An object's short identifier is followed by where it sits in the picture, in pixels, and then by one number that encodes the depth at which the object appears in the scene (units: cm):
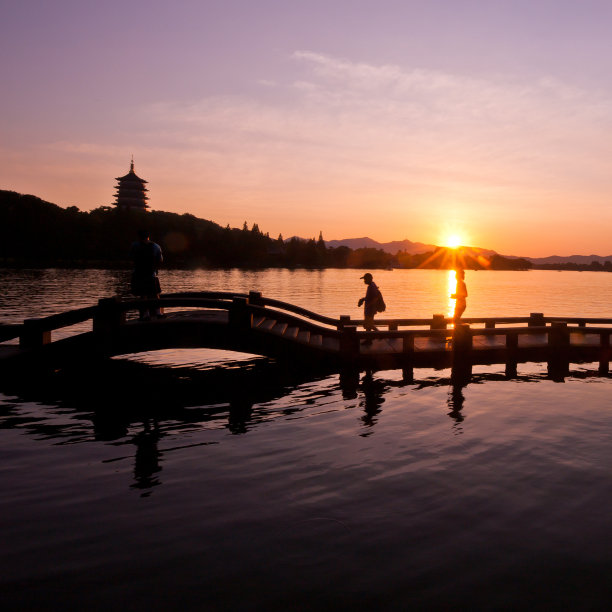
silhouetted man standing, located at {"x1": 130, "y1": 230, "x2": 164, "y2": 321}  1328
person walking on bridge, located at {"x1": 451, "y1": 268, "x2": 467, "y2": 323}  1581
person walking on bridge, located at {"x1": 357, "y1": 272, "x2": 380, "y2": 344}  1644
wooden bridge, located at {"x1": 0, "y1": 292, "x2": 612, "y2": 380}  1347
